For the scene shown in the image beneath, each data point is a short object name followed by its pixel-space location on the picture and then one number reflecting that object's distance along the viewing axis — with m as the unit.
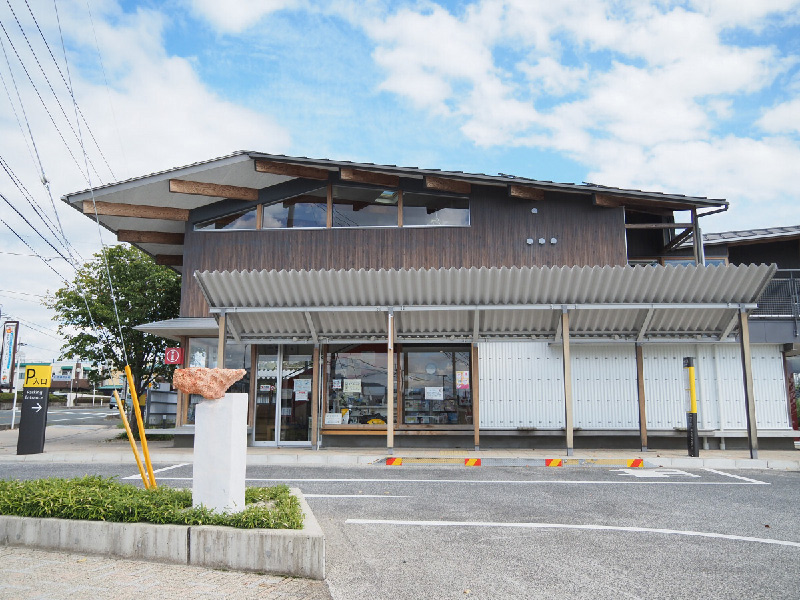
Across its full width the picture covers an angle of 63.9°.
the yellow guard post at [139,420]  6.09
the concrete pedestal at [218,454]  5.71
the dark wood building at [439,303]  13.16
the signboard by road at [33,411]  14.23
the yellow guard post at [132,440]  6.18
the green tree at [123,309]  23.12
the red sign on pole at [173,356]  17.19
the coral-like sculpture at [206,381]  5.69
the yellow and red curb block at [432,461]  12.12
